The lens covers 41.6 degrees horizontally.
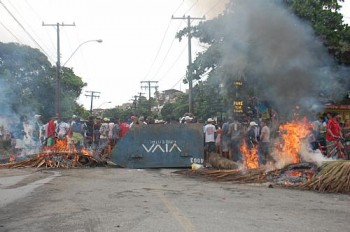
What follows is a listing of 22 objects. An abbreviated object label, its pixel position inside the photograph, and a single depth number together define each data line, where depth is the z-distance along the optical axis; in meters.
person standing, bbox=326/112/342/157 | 13.34
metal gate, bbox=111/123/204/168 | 14.84
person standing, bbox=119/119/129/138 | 18.21
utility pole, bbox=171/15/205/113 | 26.00
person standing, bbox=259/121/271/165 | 13.99
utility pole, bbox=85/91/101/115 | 77.62
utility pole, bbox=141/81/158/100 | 69.25
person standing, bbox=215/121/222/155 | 16.11
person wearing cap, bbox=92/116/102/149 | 19.64
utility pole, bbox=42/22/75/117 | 28.06
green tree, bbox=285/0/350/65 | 17.33
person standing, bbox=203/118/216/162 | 15.62
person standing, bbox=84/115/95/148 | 19.50
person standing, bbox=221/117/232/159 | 15.77
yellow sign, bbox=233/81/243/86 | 17.62
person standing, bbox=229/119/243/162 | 15.55
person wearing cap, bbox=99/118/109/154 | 18.41
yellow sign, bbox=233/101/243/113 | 18.45
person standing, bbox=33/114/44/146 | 18.57
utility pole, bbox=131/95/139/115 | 79.72
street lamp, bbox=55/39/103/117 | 28.09
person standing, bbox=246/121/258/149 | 15.10
